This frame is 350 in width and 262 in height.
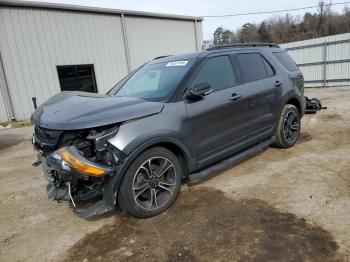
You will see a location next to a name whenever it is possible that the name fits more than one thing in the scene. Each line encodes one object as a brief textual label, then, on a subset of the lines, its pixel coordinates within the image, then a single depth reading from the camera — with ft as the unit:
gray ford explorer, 10.43
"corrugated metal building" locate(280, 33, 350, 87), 54.54
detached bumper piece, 28.68
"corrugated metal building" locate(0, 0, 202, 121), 40.75
